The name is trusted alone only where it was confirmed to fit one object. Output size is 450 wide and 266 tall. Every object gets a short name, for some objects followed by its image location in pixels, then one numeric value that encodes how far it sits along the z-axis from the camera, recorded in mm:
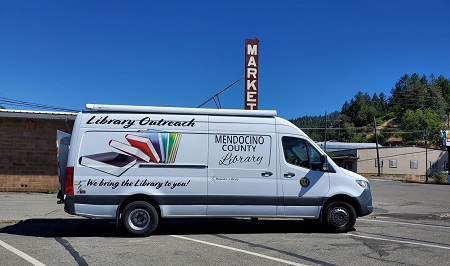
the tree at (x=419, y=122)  123562
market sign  19875
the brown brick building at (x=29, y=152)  17000
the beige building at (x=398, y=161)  69438
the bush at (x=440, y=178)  43731
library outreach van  9195
